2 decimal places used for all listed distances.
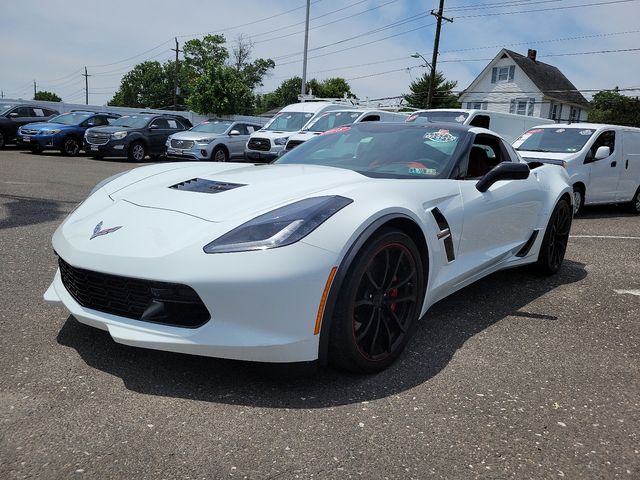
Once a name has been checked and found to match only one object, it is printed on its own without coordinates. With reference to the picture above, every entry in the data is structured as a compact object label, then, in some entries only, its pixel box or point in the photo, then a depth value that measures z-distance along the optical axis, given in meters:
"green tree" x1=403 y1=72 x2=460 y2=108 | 52.88
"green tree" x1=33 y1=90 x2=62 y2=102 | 118.86
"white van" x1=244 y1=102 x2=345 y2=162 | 15.53
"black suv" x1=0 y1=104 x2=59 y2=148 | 18.33
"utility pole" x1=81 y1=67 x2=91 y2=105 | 94.25
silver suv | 15.93
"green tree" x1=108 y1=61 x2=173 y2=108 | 94.12
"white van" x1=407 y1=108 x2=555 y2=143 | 12.76
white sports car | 2.35
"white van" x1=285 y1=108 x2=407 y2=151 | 14.43
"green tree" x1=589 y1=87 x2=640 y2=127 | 55.66
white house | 47.22
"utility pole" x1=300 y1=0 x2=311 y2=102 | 31.24
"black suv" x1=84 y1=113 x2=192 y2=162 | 16.70
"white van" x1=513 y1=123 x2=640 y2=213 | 9.07
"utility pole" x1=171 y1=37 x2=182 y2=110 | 48.69
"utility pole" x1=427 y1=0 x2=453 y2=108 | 28.89
